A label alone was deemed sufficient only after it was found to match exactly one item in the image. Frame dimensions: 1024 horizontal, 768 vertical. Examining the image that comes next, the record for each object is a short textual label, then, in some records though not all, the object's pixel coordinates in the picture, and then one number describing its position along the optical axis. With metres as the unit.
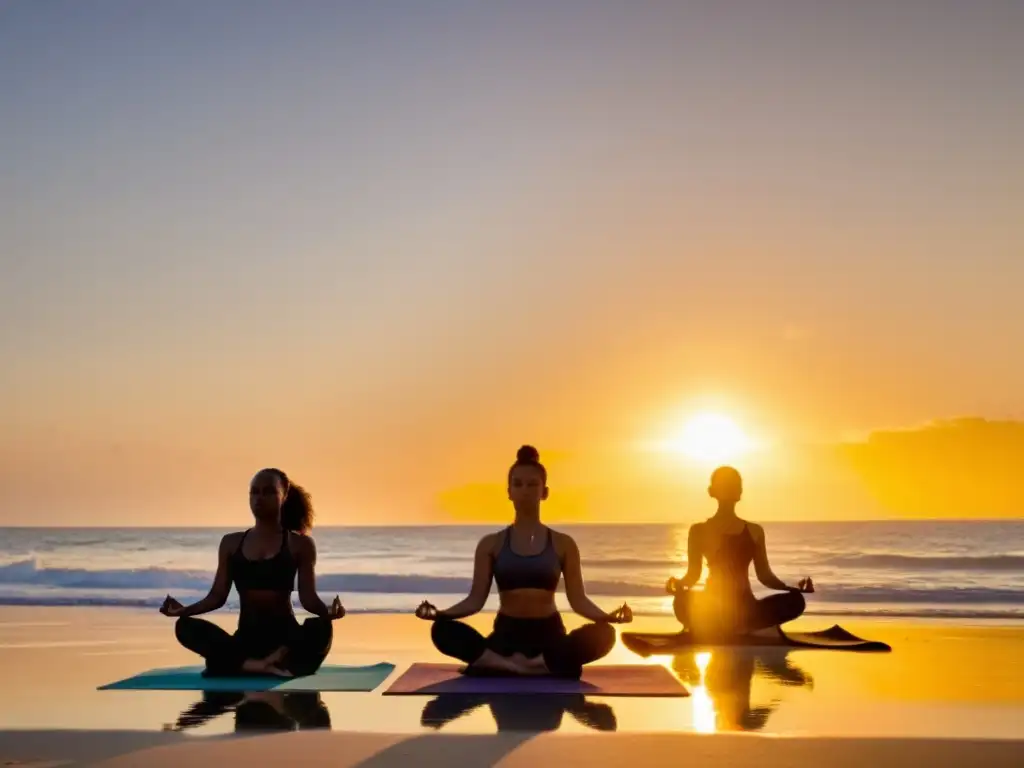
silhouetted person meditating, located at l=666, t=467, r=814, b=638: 10.54
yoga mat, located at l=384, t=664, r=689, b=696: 7.44
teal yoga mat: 7.72
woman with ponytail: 8.25
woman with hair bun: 8.08
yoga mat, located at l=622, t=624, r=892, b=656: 10.16
